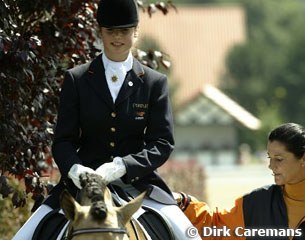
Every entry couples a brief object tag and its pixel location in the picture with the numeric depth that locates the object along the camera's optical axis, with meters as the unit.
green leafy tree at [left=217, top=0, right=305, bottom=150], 155.62
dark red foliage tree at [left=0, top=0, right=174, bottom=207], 16.02
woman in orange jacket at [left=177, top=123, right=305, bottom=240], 13.45
